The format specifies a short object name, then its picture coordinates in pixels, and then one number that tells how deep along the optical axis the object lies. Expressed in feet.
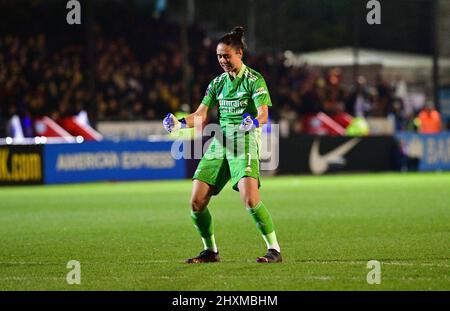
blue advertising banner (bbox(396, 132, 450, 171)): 102.68
